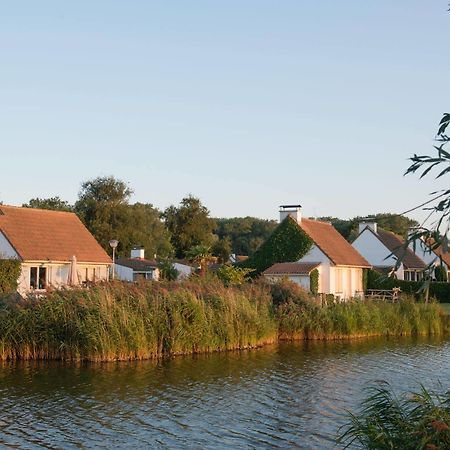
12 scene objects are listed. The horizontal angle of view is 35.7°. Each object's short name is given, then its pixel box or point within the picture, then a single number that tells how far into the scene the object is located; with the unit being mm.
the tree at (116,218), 69812
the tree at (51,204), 80125
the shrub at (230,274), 36688
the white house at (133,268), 54844
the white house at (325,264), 42969
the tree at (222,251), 79250
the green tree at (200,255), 52188
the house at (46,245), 37219
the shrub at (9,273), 34156
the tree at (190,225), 81562
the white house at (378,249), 58969
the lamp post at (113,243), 34669
